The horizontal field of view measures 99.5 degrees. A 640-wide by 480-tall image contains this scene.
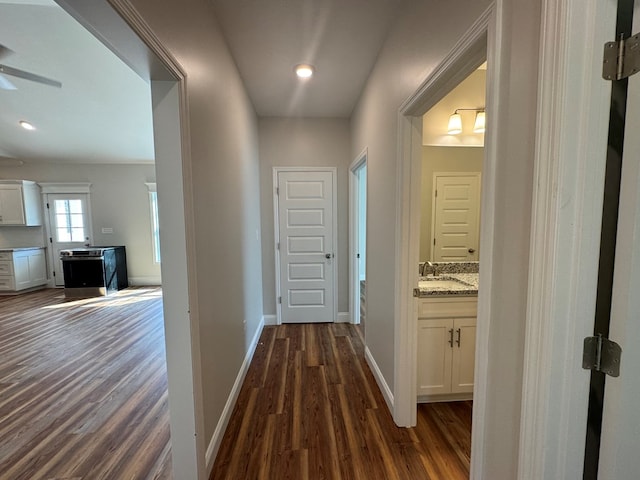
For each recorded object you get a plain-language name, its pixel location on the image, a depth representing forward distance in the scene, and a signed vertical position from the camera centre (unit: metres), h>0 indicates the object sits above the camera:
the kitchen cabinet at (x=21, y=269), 5.02 -0.88
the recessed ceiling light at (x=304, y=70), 2.30 +1.31
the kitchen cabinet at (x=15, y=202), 5.16 +0.40
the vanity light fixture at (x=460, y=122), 2.21 +0.81
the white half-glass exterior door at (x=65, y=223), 5.57 -0.01
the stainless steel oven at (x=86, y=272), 4.92 -0.90
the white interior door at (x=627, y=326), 0.66 -0.27
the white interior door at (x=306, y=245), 3.51 -0.31
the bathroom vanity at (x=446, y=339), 1.85 -0.82
